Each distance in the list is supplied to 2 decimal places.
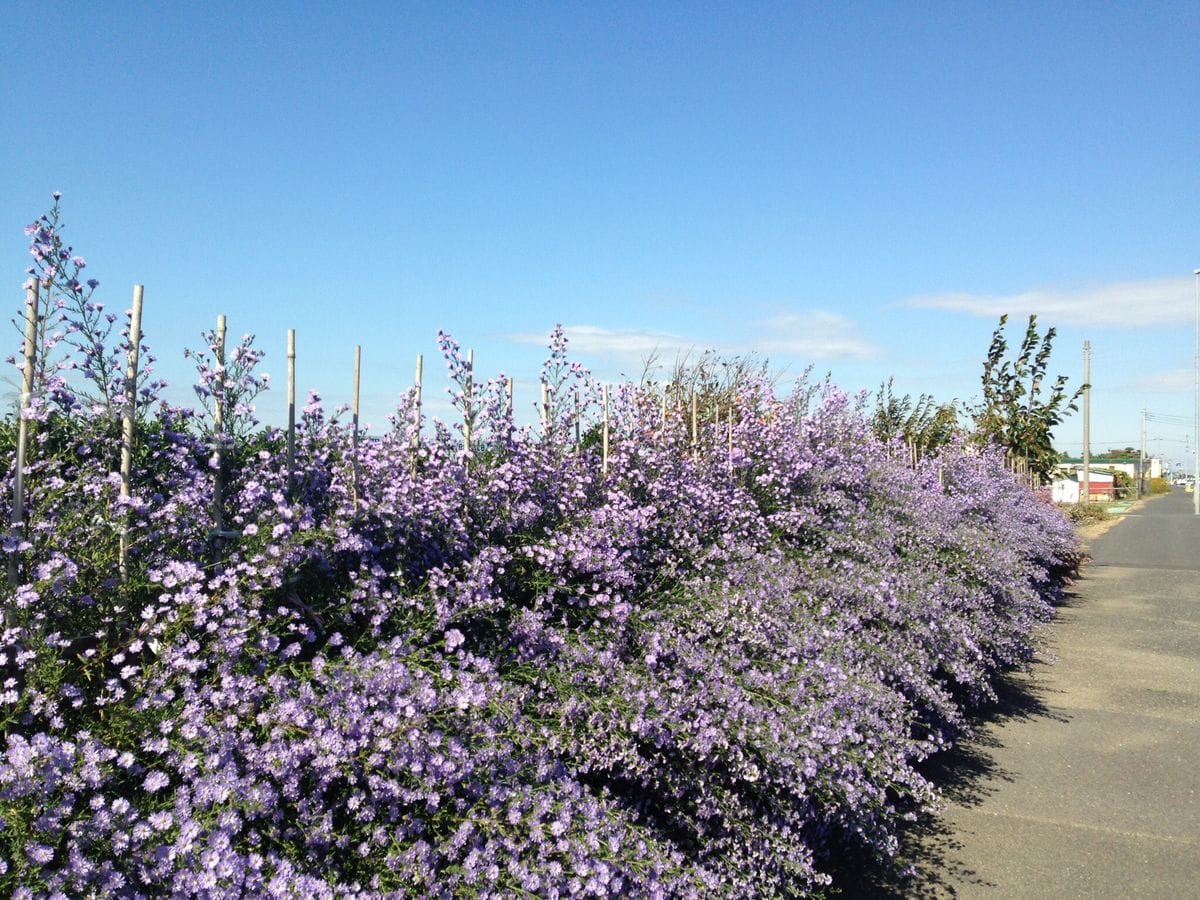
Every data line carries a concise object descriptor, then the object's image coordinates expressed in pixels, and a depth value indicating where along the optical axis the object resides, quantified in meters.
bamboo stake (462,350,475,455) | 4.17
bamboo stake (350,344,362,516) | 3.35
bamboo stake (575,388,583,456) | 5.28
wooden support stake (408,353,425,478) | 3.87
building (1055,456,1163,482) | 88.06
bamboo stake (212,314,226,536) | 3.03
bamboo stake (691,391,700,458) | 6.79
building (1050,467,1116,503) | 63.25
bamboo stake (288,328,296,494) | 3.37
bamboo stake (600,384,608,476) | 5.30
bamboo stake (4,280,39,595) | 2.55
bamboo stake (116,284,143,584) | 2.73
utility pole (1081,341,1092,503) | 34.28
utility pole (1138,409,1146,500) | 80.22
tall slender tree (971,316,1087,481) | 18.02
